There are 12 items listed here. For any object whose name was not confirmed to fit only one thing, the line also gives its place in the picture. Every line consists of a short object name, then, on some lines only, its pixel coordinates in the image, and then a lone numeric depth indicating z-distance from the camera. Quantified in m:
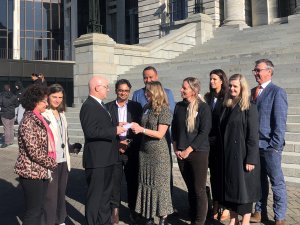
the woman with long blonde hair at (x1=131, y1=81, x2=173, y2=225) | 3.54
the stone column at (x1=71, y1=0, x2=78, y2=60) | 30.12
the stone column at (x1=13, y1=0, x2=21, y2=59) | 29.66
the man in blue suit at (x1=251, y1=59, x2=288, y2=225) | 3.63
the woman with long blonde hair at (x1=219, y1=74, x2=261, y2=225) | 3.36
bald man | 3.30
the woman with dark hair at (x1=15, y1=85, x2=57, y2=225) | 3.05
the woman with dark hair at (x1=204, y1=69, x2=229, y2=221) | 3.61
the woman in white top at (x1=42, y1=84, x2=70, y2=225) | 3.51
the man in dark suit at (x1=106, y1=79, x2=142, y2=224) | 3.85
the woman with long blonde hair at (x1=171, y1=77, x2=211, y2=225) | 3.57
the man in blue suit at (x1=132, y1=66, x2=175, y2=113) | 4.14
